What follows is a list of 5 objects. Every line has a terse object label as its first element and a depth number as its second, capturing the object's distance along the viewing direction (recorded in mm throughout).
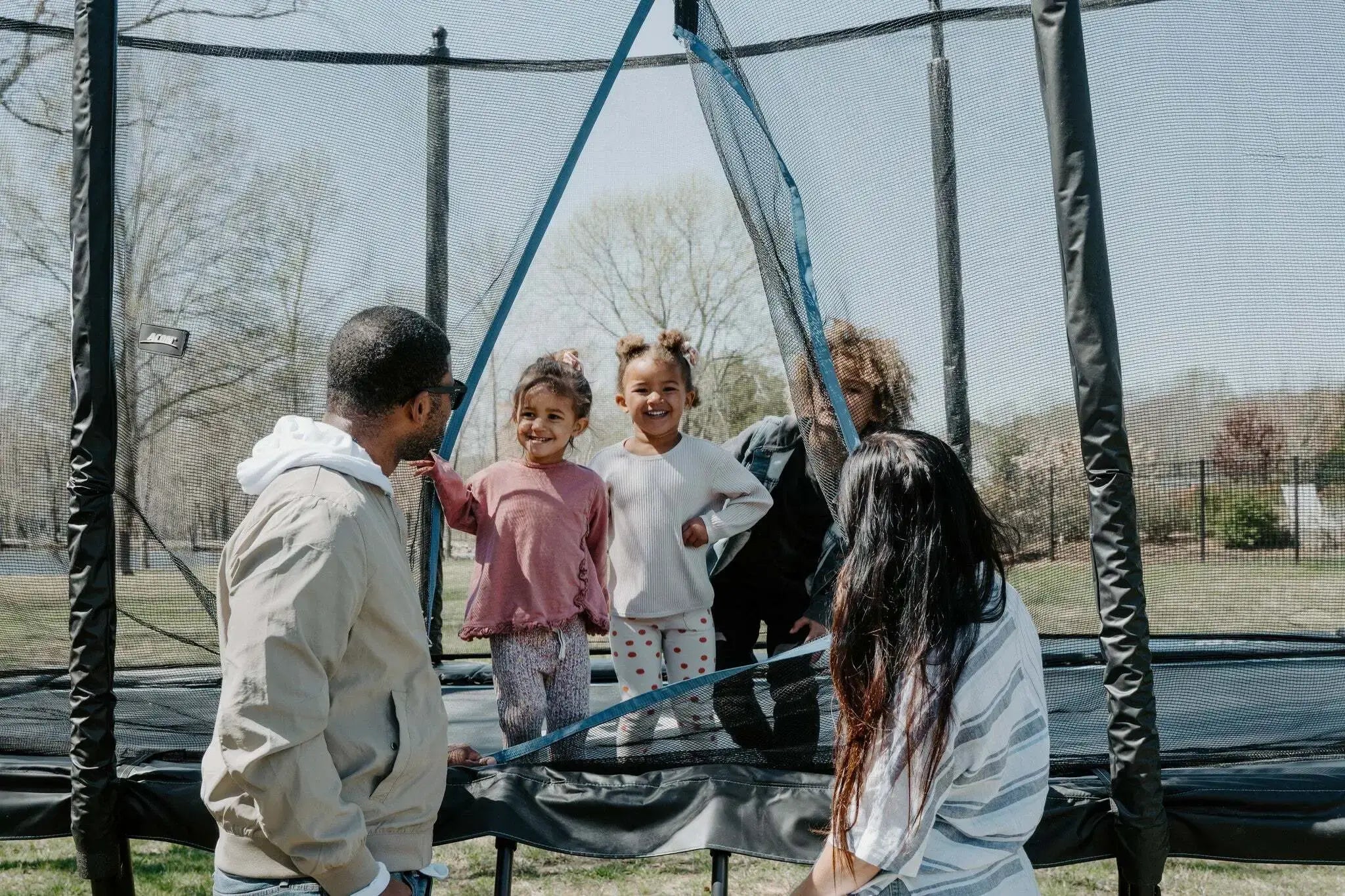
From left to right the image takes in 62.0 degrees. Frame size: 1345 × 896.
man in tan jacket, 1326
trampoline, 2227
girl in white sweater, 2953
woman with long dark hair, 1365
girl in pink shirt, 2623
